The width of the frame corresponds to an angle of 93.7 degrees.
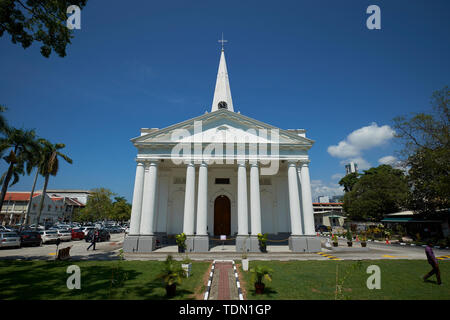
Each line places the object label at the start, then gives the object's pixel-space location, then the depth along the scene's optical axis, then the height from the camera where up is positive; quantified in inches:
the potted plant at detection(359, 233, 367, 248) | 757.9 -81.9
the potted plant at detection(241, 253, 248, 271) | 406.2 -83.2
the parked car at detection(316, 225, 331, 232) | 1764.3 -79.9
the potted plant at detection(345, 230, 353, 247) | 756.8 -68.3
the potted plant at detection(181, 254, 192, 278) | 346.0 -74.9
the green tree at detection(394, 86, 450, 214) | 776.9 +206.1
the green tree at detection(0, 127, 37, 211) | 895.2 +297.6
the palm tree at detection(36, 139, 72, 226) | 1186.6 +312.9
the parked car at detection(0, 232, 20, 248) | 696.4 -72.2
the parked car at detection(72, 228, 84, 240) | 1074.1 -81.2
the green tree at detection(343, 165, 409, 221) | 1423.5 +151.0
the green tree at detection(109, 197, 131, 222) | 2260.8 +78.8
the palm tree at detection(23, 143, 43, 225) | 1036.5 +295.8
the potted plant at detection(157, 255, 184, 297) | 250.7 -67.6
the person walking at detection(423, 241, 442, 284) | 313.5 -60.8
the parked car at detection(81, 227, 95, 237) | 1124.4 -59.4
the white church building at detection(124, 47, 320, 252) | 677.3 +135.8
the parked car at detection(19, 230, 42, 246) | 766.5 -73.3
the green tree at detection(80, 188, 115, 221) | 1941.4 +131.1
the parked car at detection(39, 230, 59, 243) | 885.8 -76.2
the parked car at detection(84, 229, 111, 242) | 962.1 -84.1
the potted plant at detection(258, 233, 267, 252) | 644.1 -71.2
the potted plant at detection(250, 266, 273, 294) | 261.4 -69.7
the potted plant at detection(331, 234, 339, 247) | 762.8 -76.2
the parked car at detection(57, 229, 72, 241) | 963.6 -76.0
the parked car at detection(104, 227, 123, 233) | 1743.4 -98.4
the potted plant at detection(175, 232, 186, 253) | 623.0 -67.6
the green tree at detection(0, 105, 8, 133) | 770.4 +347.6
